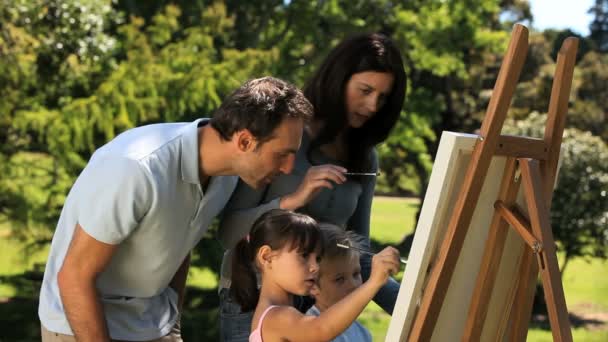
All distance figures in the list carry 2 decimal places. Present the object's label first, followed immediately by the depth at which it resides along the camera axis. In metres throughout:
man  2.11
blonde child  2.66
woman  2.62
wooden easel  2.12
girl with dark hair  2.32
